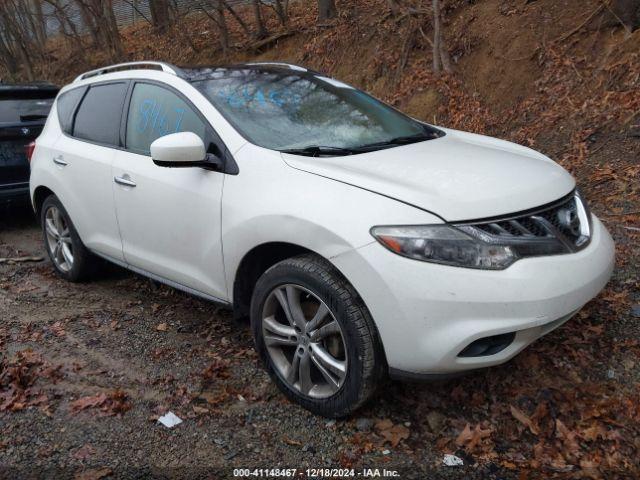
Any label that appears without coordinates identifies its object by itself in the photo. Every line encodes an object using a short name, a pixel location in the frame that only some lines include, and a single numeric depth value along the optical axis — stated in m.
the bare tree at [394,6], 9.19
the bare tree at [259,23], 11.74
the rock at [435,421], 2.94
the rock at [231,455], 2.82
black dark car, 6.35
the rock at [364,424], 2.96
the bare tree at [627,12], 6.65
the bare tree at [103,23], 12.80
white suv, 2.56
